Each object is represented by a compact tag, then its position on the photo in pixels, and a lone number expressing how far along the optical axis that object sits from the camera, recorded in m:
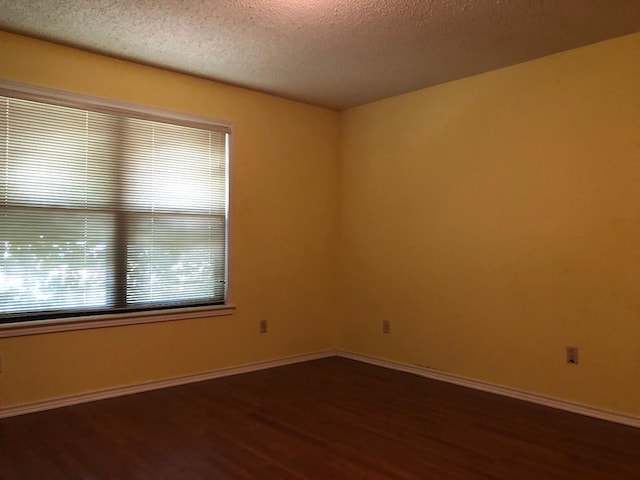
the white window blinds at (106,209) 3.34
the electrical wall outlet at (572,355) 3.48
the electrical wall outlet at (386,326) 4.68
